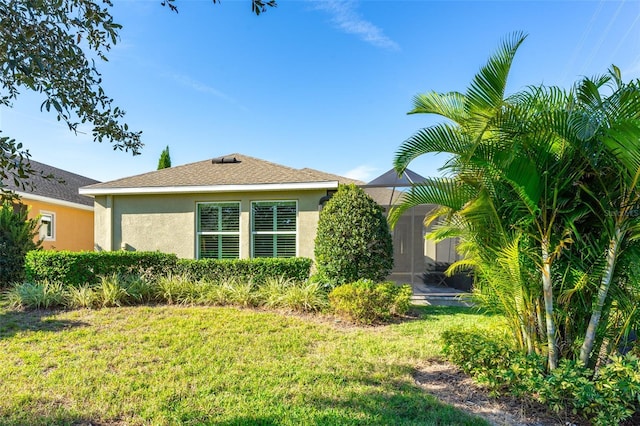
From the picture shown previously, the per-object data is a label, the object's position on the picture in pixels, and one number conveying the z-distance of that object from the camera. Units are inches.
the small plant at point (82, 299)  288.4
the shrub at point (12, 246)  367.6
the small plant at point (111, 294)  293.6
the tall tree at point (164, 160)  864.9
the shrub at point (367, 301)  265.3
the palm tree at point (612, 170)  119.7
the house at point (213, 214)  392.2
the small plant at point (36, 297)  284.0
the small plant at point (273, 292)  301.4
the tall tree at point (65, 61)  86.5
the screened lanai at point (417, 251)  449.8
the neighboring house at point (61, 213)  542.6
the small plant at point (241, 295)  308.0
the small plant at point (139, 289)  310.5
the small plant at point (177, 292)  315.0
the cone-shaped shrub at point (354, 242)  310.2
